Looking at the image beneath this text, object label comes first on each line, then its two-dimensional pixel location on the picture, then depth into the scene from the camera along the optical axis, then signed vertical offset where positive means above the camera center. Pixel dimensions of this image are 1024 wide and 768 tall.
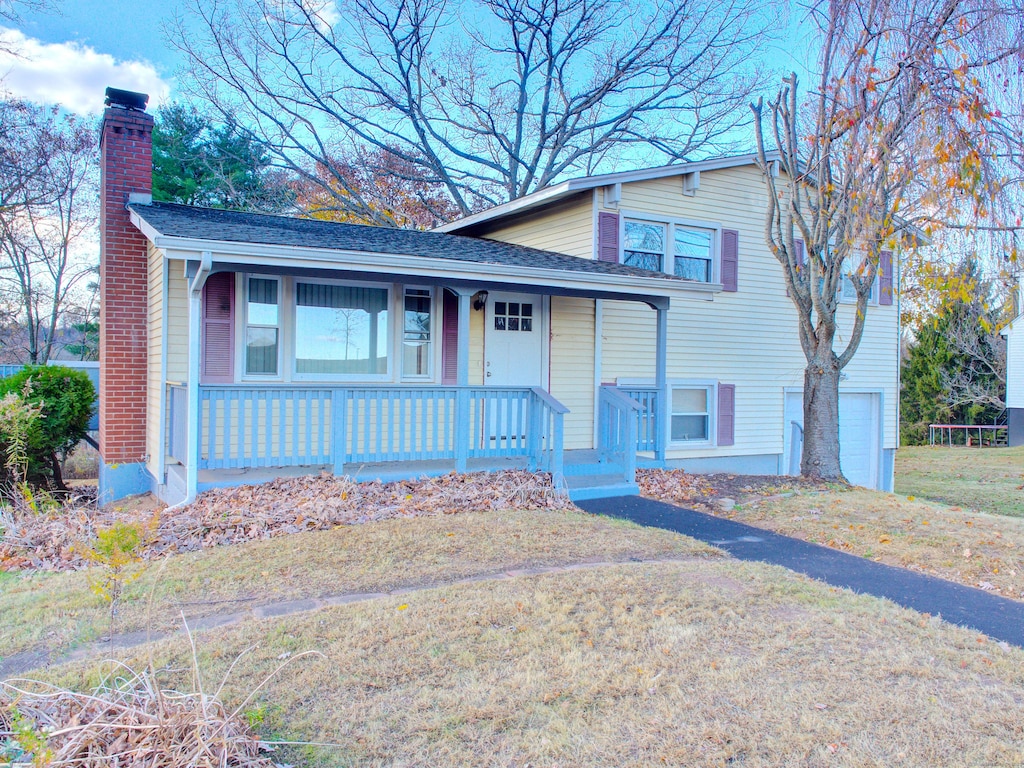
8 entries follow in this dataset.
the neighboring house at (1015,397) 26.27 -0.08
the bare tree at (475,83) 22.02 +9.37
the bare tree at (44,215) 20.95 +5.20
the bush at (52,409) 9.73 -0.32
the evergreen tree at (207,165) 23.27 +7.15
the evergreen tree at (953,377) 25.56 +0.59
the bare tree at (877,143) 8.18 +2.99
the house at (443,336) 8.23 +0.72
